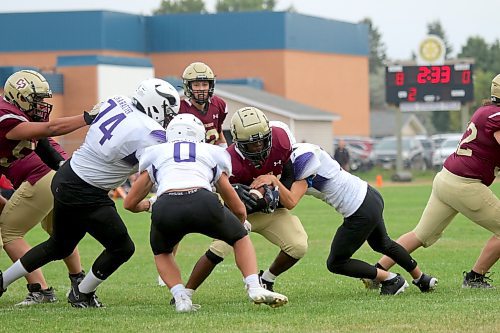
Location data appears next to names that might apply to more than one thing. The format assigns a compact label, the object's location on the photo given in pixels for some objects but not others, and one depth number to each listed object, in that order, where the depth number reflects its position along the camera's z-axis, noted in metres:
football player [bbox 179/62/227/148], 19.30
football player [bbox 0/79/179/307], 15.52
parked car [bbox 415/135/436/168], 83.44
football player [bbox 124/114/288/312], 14.53
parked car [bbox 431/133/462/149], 85.39
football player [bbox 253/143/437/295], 16.09
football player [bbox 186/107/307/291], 15.37
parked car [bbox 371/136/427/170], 84.06
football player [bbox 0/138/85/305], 17.94
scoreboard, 64.00
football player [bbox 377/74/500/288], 17.14
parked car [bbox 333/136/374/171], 82.37
